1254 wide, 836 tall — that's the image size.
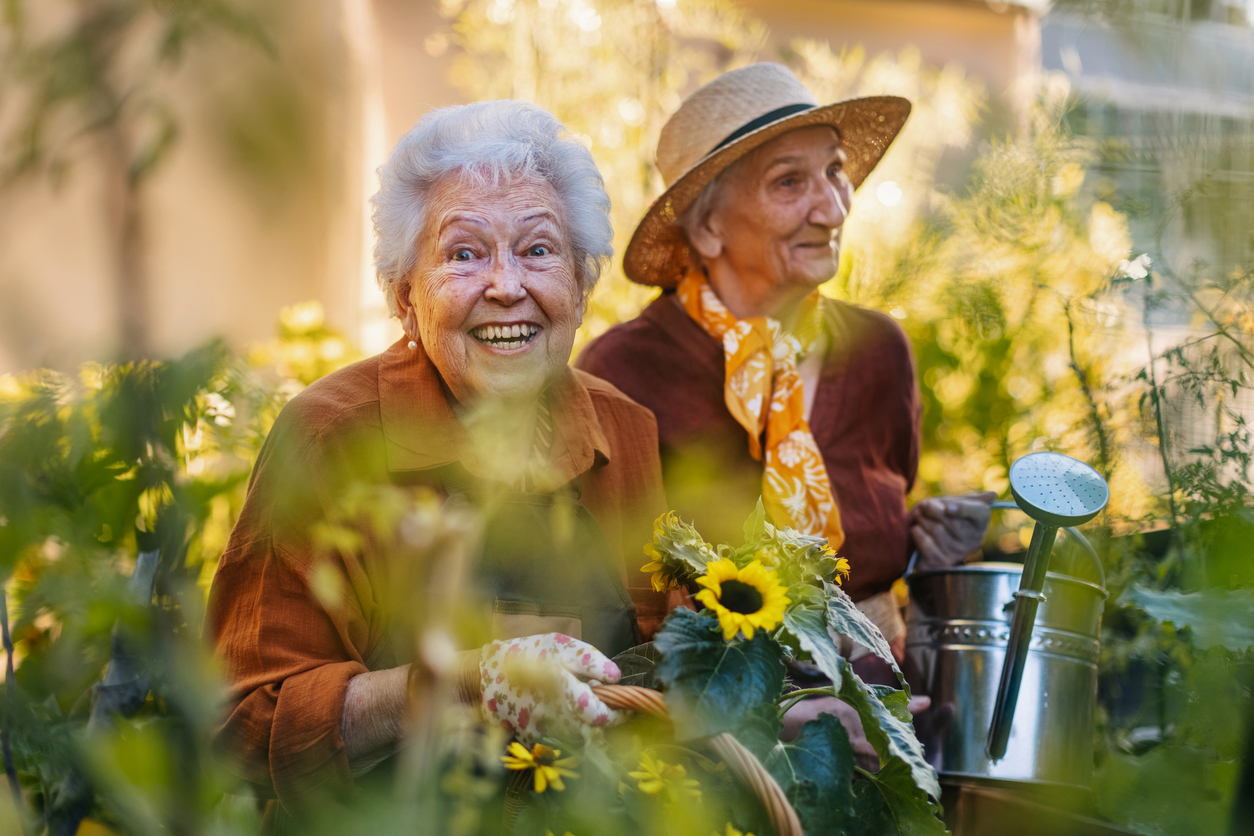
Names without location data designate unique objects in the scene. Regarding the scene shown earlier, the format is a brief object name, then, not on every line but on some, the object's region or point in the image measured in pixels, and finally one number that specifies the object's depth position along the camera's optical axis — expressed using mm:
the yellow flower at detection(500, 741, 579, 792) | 1006
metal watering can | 1807
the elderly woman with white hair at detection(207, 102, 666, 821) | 1305
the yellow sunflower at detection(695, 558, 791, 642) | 1121
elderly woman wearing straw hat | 2203
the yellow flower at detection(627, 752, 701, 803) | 960
